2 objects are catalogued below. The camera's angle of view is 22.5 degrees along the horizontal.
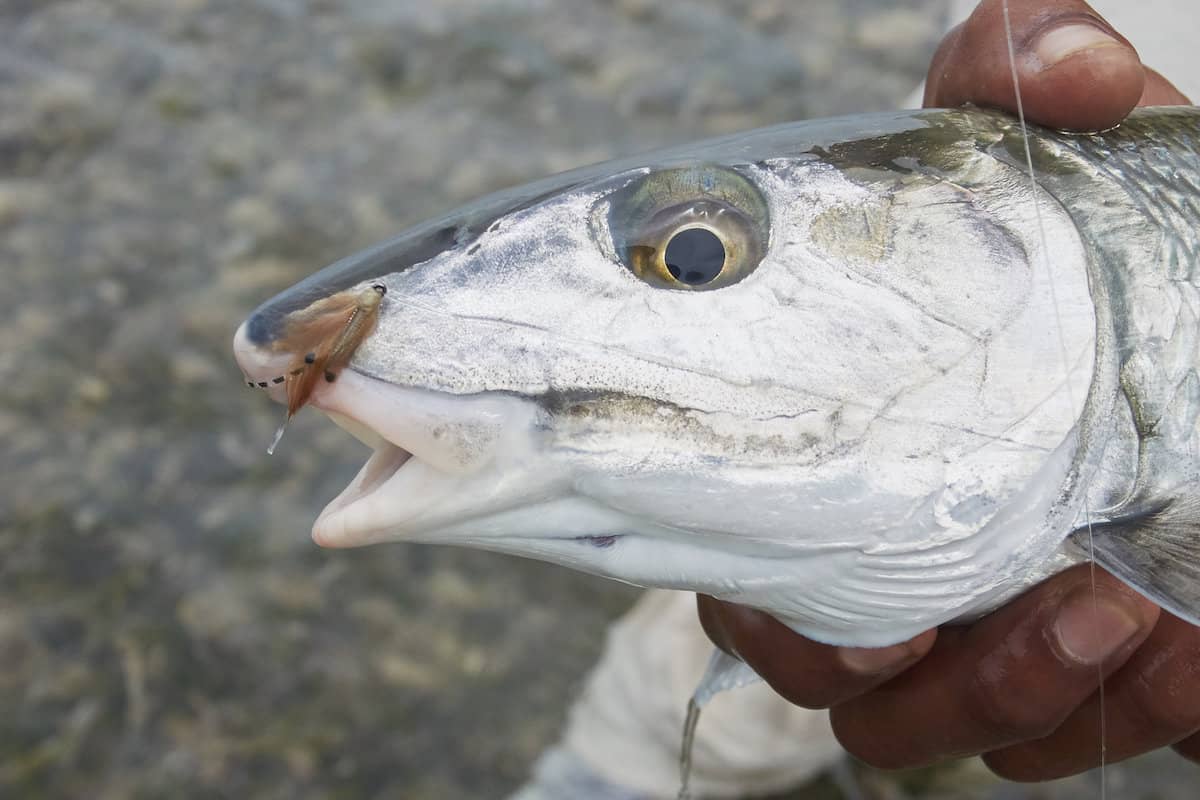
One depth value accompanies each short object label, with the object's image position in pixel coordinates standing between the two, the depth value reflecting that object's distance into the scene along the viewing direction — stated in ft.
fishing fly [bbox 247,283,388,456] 1.60
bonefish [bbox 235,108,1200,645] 1.59
